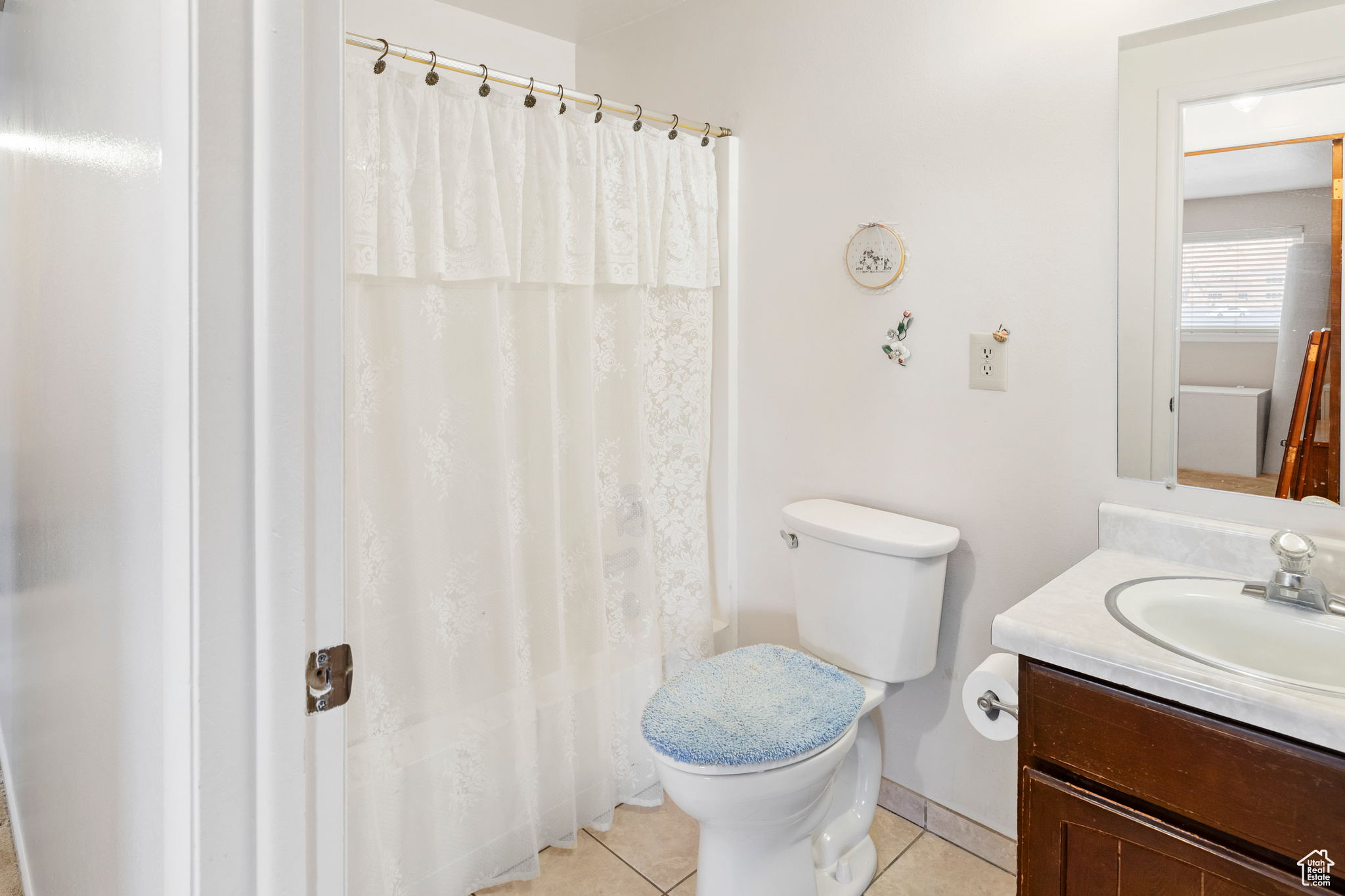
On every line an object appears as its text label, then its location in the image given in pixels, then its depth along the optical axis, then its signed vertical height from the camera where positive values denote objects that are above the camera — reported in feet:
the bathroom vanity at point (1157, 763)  3.05 -1.44
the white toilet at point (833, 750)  4.76 -2.03
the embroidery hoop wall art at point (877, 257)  6.10 +1.41
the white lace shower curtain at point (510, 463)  5.04 -0.24
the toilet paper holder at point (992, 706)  4.38 -1.57
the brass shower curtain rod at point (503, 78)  4.79 +2.48
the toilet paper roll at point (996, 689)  4.39 -1.48
